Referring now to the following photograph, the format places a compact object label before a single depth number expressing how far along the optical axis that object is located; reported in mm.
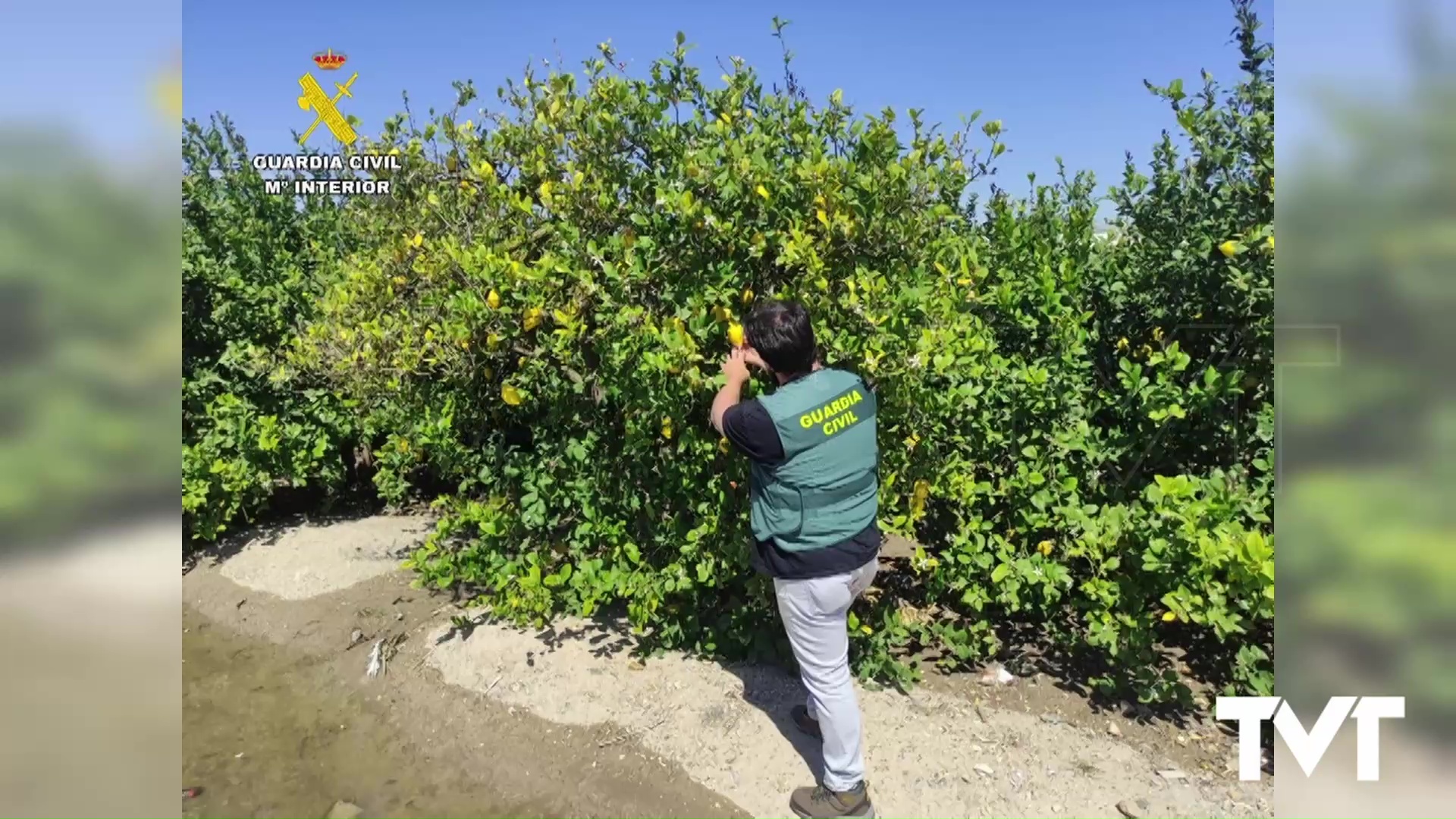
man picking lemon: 2721
